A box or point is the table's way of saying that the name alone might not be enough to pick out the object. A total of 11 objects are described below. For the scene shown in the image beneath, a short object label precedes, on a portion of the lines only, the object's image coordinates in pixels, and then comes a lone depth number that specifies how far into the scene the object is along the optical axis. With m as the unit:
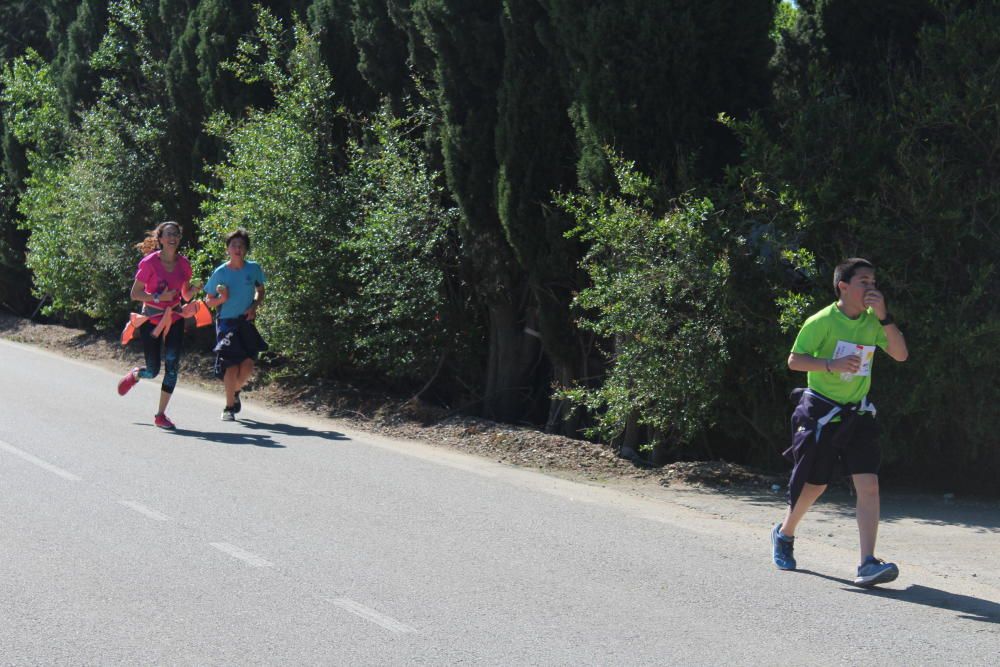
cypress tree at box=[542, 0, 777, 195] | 9.91
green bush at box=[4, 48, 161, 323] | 20.73
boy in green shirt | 6.54
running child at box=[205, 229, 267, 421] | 12.45
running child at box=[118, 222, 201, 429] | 12.16
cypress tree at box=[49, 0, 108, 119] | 24.61
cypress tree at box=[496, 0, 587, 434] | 11.38
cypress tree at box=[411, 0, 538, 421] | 12.25
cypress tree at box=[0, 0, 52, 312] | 28.86
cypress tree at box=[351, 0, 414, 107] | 14.30
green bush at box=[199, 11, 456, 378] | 13.22
